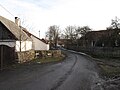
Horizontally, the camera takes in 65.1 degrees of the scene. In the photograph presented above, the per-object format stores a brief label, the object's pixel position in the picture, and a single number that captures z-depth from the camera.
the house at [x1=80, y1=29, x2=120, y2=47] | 26.27
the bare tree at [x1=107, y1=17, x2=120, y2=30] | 26.57
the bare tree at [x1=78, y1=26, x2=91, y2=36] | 38.12
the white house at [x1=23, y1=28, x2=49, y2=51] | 24.63
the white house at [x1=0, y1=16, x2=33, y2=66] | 10.37
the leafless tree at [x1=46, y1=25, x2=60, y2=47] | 43.95
